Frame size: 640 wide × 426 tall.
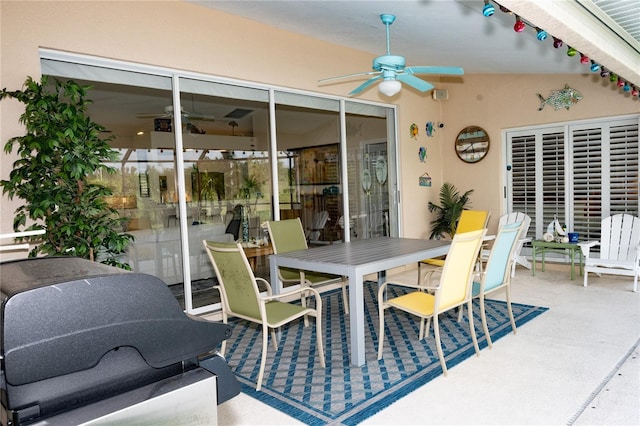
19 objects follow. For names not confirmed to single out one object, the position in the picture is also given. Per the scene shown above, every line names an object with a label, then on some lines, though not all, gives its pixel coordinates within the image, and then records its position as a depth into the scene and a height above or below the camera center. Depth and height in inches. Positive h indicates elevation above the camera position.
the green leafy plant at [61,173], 110.9 +7.9
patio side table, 224.5 -33.3
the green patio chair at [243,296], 114.5 -27.2
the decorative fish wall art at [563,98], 237.0 +48.7
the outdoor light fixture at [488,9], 105.1 +43.5
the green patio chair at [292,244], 171.6 -19.6
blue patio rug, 104.3 -49.3
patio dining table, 123.9 -20.6
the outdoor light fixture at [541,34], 120.6 +42.4
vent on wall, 273.1 +60.1
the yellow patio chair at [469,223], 185.2 -14.3
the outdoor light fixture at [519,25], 116.3 +43.3
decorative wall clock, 273.3 +28.9
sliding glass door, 158.1 +15.3
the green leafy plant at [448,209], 271.4 -11.7
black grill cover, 47.6 -16.3
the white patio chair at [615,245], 205.2 -29.5
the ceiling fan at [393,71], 143.7 +40.4
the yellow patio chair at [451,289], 116.8 -27.7
